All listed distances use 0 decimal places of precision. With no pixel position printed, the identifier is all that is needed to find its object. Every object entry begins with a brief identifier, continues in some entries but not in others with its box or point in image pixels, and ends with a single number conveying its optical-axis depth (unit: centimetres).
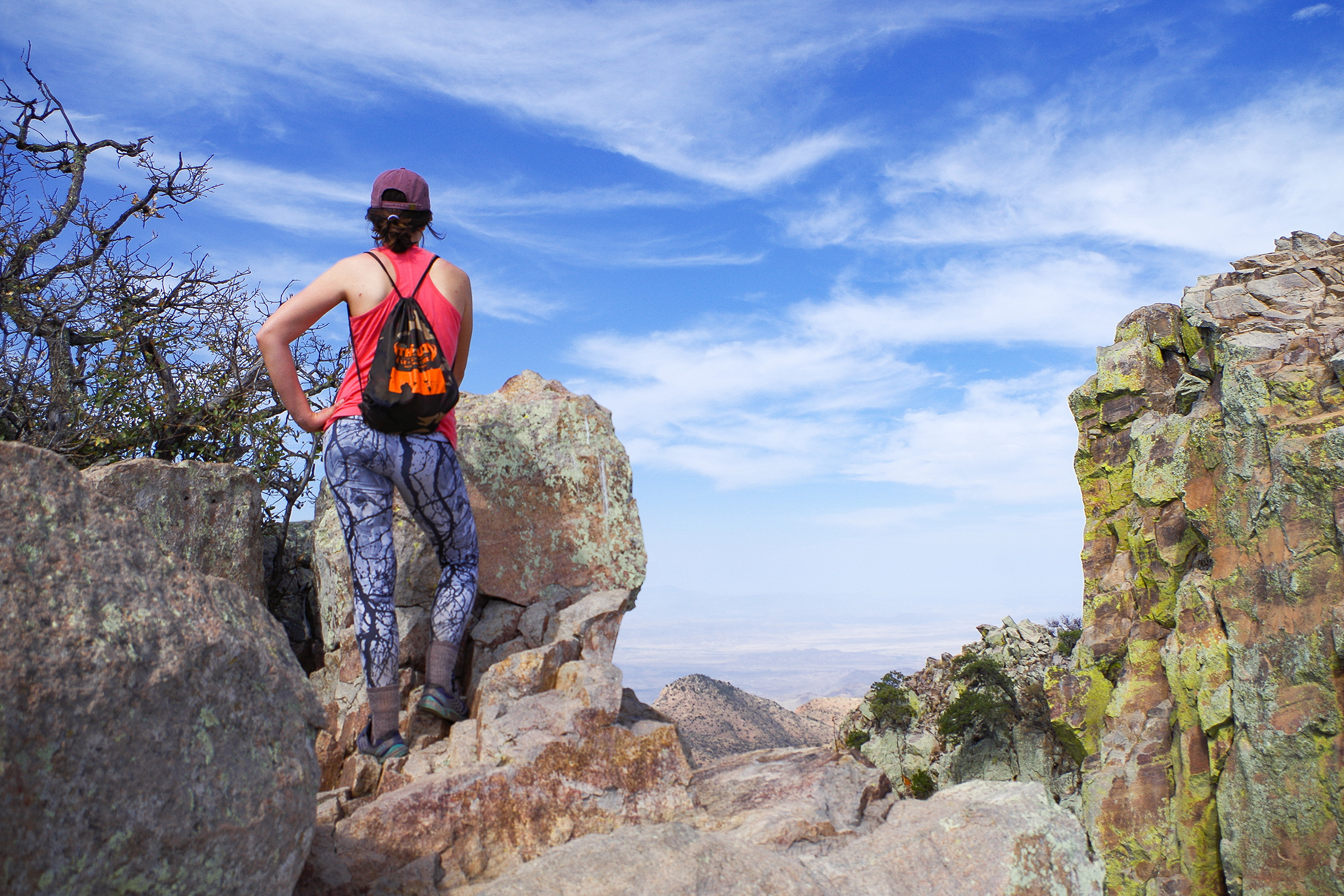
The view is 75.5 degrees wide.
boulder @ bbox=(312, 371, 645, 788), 665
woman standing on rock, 551
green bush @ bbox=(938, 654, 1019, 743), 2630
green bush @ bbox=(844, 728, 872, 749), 2914
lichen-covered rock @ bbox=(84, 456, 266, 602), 671
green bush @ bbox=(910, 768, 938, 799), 2109
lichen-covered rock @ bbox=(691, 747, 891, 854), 500
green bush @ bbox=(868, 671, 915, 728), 3002
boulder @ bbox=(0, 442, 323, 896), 301
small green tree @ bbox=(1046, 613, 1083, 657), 2723
